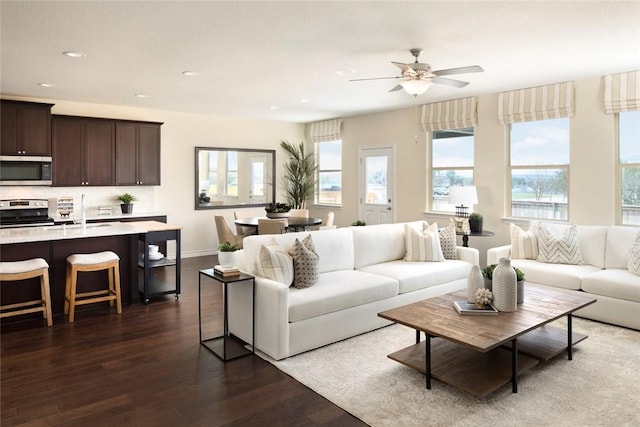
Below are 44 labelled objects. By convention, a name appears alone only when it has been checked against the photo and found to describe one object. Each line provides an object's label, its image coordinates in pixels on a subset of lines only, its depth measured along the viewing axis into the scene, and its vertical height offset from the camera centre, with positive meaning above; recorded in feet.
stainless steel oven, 19.36 -0.60
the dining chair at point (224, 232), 22.04 -1.59
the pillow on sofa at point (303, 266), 12.34 -1.83
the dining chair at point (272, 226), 20.25 -1.15
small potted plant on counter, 22.98 -0.14
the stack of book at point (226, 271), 11.50 -1.87
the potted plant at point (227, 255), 11.77 -1.46
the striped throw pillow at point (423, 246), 16.17 -1.63
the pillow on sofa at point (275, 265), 11.87 -1.76
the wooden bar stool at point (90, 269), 13.99 -2.61
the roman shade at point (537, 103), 17.80 +4.25
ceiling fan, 12.59 +3.83
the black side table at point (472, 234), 18.66 -1.36
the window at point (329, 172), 29.09 +1.99
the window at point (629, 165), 16.47 +1.46
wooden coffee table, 9.07 -3.14
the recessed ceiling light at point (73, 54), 13.33 +4.53
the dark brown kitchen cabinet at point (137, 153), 22.76 +2.53
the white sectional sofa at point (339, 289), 11.18 -2.55
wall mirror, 26.63 +1.52
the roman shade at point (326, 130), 28.14 +4.74
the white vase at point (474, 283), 10.97 -2.03
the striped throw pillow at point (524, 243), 16.67 -1.54
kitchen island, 13.87 -1.65
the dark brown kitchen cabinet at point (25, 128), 18.88 +3.17
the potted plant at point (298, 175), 29.96 +1.82
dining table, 20.86 -1.06
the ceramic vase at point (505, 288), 10.49 -2.06
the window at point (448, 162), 21.92 +2.06
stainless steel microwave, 19.36 +1.35
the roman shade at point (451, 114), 21.09 +4.43
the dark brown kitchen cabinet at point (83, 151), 20.94 +2.42
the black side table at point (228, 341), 11.34 -3.95
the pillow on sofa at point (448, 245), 16.96 -1.67
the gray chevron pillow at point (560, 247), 15.89 -1.64
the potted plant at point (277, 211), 21.91 -0.49
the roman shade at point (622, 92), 15.93 +4.15
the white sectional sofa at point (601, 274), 13.30 -2.35
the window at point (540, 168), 18.54 +1.52
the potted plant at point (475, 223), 19.19 -0.91
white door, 25.43 +1.00
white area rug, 8.41 -4.07
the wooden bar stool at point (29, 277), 12.70 -2.28
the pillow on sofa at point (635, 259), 14.01 -1.79
